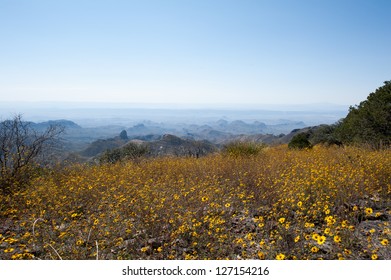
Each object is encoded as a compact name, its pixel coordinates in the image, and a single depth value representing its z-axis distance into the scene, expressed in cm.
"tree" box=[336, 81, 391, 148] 1495
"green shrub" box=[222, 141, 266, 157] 1125
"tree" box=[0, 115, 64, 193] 704
